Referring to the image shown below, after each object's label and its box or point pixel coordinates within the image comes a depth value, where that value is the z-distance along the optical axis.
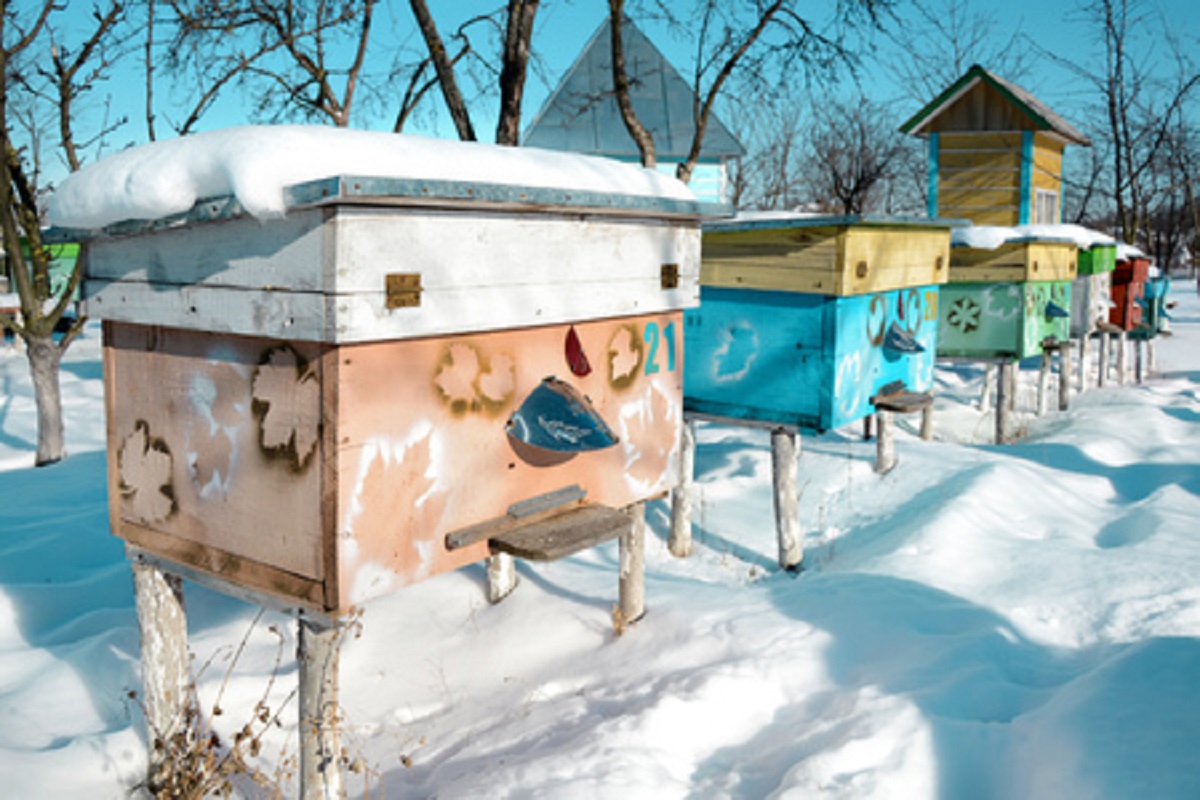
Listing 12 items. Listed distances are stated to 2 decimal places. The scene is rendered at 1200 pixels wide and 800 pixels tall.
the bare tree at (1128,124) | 12.70
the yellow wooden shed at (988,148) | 13.89
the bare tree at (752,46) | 8.72
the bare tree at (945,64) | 17.00
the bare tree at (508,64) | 7.25
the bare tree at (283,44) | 8.98
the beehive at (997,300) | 9.12
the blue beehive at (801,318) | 5.26
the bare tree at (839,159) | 18.03
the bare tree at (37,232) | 7.75
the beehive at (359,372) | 2.75
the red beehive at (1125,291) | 14.56
